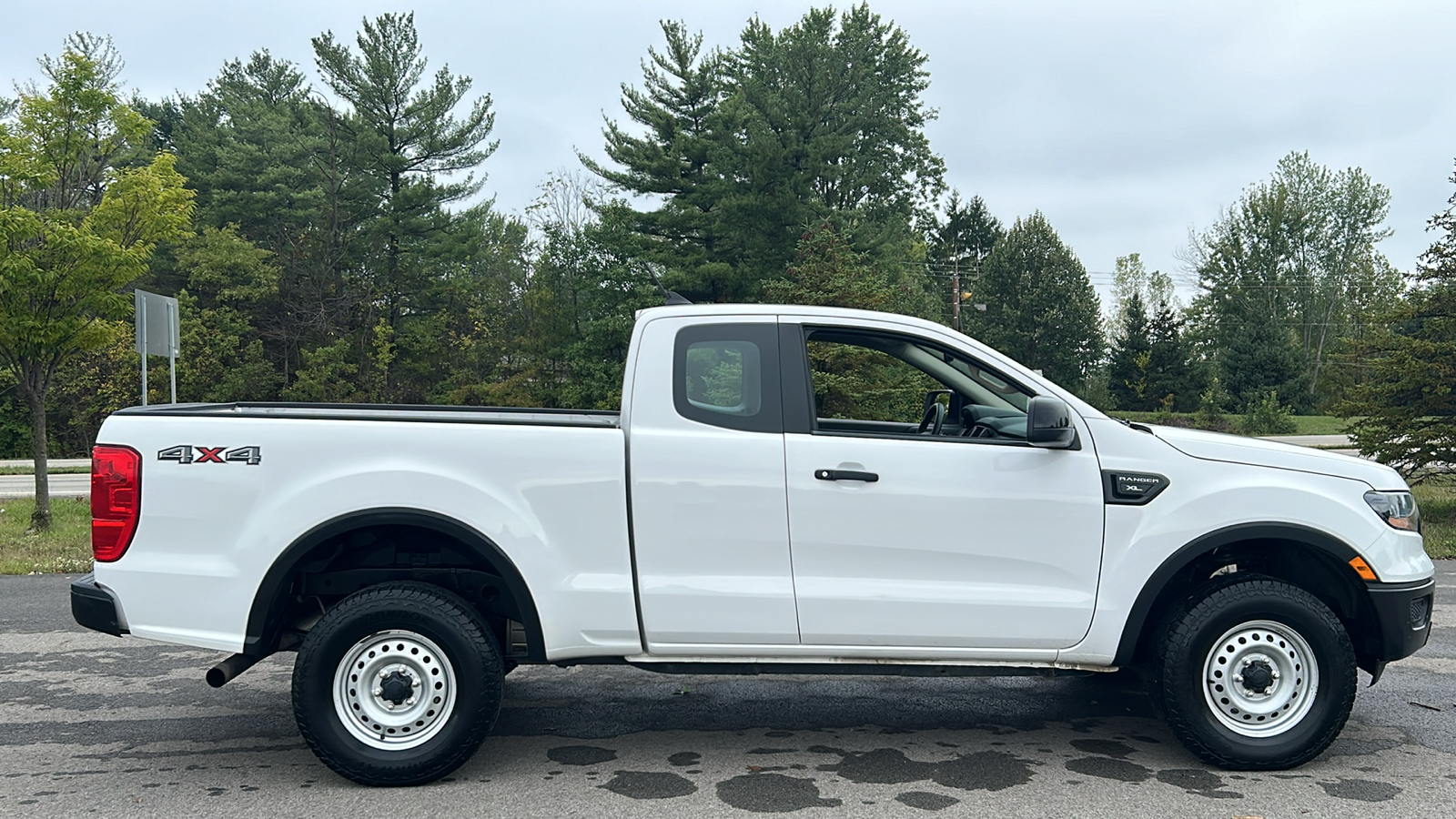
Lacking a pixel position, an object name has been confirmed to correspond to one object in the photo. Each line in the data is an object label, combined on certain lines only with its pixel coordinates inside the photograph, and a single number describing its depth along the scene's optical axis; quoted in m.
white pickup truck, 4.32
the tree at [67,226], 12.34
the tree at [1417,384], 16.14
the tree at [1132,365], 55.12
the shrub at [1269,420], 43.53
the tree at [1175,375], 53.84
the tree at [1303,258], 58.72
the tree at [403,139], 39.28
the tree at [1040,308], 60.53
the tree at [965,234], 75.69
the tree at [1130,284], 68.75
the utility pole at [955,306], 49.06
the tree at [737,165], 35.66
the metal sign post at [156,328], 11.35
